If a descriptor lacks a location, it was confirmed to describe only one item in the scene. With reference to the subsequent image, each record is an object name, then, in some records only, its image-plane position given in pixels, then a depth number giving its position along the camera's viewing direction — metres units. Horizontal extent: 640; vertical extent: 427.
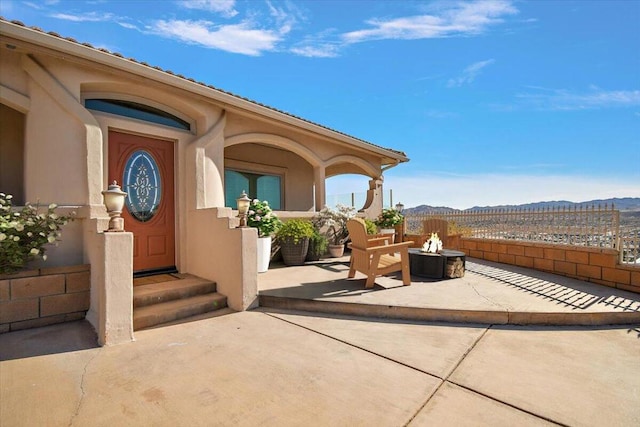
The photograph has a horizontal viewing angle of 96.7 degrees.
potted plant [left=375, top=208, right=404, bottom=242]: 8.56
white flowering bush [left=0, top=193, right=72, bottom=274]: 3.17
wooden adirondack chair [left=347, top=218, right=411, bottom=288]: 4.58
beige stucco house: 3.59
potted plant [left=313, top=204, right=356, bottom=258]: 7.74
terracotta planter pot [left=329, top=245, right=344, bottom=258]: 7.82
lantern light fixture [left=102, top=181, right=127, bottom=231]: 3.18
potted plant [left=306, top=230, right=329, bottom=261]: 7.12
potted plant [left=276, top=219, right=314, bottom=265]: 6.59
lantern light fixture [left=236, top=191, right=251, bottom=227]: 4.30
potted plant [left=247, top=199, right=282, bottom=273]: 5.77
